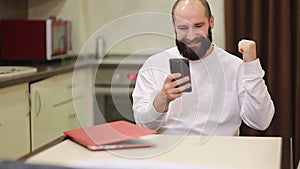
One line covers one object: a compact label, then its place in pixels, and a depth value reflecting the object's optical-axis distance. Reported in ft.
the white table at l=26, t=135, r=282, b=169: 5.05
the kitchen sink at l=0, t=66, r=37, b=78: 9.92
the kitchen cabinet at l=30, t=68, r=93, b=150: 10.73
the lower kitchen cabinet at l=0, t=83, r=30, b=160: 9.50
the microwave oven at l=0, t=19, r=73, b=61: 12.05
